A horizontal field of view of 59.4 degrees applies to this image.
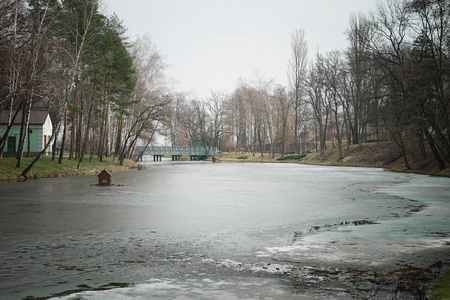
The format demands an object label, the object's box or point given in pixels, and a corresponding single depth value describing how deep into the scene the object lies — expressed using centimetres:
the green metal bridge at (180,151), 8337
